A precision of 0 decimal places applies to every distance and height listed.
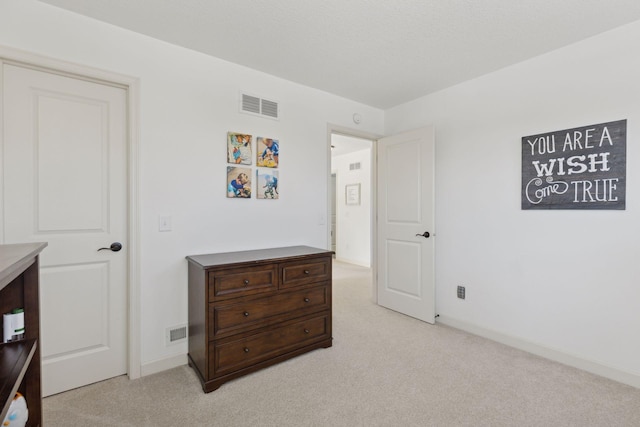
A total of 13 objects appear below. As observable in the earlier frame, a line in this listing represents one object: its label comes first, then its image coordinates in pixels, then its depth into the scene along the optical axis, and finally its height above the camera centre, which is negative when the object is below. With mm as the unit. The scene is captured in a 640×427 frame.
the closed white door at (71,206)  1919 +40
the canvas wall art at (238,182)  2682 +270
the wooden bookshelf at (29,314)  1201 -435
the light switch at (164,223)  2350 -84
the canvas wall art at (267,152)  2848 +579
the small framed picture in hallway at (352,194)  6736 +421
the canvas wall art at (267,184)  2850 +270
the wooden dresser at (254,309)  2119 -755
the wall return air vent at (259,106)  2770 +1002
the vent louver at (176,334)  2402 -978
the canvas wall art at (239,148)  2672 +576
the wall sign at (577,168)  2223 +355
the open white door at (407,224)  3309 -133
